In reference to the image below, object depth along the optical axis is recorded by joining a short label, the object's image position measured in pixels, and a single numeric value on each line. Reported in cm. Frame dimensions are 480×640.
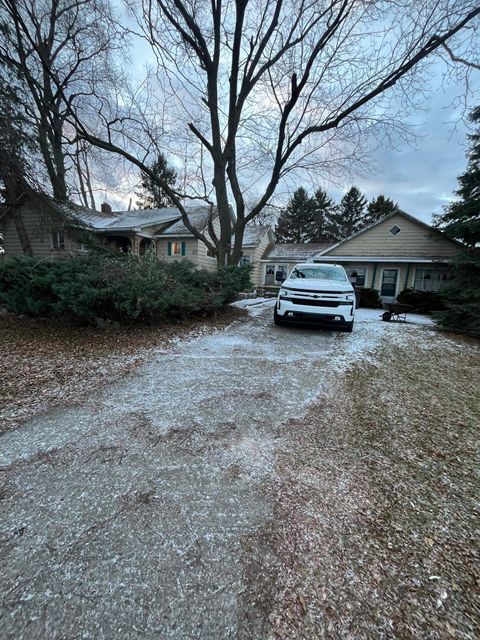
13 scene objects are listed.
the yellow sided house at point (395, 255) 1399
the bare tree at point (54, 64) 862
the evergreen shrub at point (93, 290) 547
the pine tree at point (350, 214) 3794
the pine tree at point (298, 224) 3783
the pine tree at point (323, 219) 3853
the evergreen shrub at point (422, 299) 1291
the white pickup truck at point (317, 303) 642
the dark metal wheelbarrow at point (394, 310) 960
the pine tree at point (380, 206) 3601
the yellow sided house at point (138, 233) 1603
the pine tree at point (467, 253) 782
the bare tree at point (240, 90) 830
